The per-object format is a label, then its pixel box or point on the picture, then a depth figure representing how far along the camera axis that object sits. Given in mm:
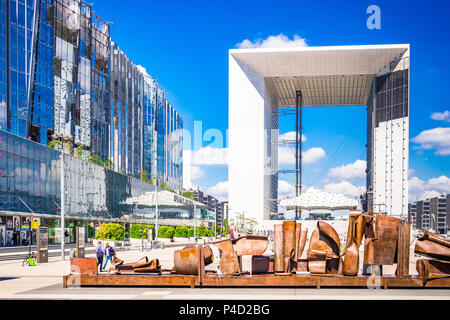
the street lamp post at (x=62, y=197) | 38275
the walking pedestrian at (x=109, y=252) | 24031
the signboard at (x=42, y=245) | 31875
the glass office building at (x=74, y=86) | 66500
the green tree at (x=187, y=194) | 144662
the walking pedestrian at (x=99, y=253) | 23875
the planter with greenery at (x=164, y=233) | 75625
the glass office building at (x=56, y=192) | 49375
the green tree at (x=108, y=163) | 98600
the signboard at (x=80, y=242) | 33750
